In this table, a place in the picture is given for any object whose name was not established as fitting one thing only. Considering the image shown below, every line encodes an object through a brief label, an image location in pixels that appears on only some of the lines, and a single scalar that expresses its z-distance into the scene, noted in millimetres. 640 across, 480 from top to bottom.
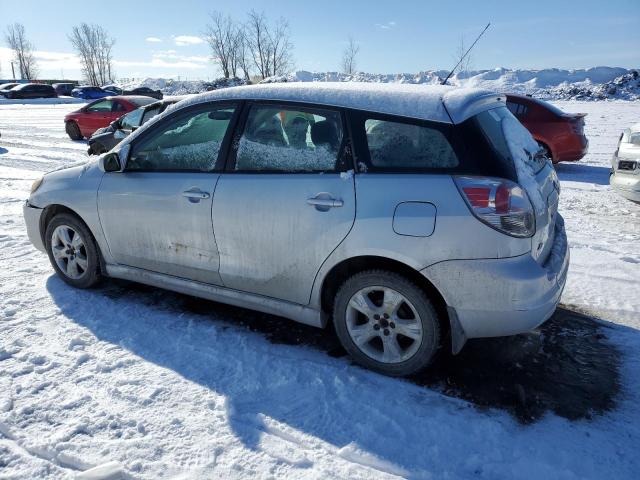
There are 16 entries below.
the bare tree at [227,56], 69125
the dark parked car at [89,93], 44438
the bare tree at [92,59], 87125
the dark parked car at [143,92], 41406
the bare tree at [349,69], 56081
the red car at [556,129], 9391
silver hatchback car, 2711
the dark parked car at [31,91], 42219
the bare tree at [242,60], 68062
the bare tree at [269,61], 63688
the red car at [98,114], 14992
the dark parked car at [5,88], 43019
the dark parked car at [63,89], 47125
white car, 5973
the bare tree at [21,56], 89188
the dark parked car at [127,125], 10508
